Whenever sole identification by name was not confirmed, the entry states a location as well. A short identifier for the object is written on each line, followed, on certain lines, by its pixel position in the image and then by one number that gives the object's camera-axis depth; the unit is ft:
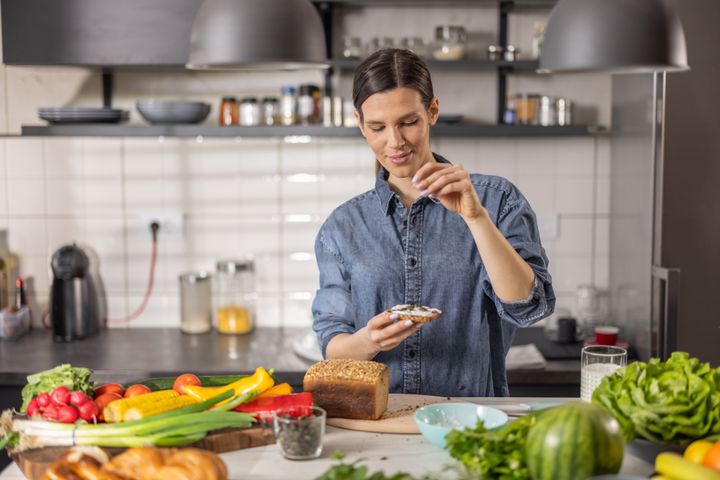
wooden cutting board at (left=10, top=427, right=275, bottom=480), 5.14
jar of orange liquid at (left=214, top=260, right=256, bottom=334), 12.17
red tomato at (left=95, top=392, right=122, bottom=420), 5.72
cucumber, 6.29
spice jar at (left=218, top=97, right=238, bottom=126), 11.78
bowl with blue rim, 5.42
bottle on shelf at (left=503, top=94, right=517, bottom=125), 11.80
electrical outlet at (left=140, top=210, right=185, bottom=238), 12.52
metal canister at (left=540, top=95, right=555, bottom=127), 11.75
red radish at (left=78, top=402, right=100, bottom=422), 5.58
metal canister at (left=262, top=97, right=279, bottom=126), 11.68
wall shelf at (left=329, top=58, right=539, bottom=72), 11.28
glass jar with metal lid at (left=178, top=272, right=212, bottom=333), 12.16
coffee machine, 11.63
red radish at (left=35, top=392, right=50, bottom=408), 5.68
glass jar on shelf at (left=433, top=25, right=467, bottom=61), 11.63
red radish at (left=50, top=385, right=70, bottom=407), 5.63
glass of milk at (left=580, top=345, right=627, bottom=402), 6.05
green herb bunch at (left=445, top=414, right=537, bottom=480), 4.51
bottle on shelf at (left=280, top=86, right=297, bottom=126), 11.66
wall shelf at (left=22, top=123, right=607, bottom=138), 11.32
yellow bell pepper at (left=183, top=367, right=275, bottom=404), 5.95
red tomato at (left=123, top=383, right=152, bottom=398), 5.96
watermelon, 4.31
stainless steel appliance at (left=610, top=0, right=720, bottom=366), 10.29
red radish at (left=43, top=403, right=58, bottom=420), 5.56
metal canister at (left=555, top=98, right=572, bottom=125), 11.80
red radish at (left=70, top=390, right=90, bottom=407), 5.61
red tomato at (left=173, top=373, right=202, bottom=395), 6.07
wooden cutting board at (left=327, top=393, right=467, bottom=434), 5.86
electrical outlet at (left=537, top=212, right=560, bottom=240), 12.43
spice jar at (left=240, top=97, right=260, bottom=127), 11.66
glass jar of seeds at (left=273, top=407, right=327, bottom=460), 5.24
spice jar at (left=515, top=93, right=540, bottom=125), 11.78
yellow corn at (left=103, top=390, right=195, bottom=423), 5.62
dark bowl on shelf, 11.34
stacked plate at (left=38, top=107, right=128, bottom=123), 11.30
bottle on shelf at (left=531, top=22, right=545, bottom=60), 11.96
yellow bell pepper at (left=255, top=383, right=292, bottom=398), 5.98
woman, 6.52
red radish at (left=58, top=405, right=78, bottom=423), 5.53
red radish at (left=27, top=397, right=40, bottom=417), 5.70
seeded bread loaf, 5.91
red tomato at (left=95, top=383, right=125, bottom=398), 6.01
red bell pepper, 5.73
